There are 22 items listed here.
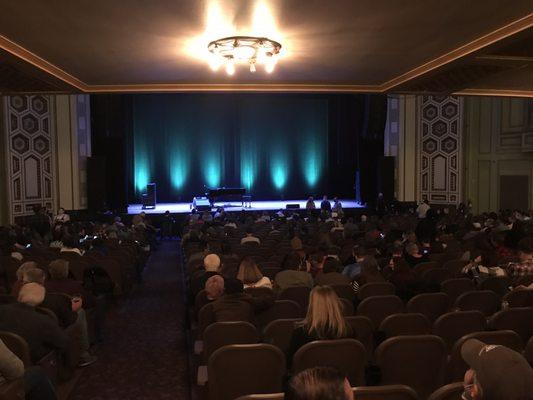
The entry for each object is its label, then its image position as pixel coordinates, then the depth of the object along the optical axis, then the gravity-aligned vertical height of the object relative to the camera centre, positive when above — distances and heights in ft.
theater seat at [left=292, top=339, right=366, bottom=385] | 10.46 -3.49
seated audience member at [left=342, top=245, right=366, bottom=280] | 21.71 -3.60
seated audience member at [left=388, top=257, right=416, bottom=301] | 17.25 -3.37
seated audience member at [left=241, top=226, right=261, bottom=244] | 32.55 -3.60
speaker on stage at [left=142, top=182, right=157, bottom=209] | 65.87 -2.02
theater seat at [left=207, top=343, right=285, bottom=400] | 10.84 -3.93
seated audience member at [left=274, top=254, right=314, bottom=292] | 19.39 -3.62
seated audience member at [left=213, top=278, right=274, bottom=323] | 14.12 -3.35
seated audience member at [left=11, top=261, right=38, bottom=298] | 17.03 -3.09
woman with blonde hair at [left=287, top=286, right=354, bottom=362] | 10.92 -2.94
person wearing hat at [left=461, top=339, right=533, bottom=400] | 5.74 -2.17
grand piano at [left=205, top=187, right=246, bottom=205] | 65.04 -1.49
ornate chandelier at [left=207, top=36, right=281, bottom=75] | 23.55 +6.04
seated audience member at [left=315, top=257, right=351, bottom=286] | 19.08 -3.58
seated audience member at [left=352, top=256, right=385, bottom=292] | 18.93 -3.44
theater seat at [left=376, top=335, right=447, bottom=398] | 10.85 -3.76
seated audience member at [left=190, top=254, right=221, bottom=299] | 19.27 -3.33
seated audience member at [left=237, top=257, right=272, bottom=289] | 17.90 -3.18
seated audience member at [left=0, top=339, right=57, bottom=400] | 10.07 -3.99
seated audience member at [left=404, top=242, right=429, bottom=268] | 24.07 -3.51
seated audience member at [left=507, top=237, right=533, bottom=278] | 19.74 -3.08
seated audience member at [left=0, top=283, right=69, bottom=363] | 12.92 -3.47
